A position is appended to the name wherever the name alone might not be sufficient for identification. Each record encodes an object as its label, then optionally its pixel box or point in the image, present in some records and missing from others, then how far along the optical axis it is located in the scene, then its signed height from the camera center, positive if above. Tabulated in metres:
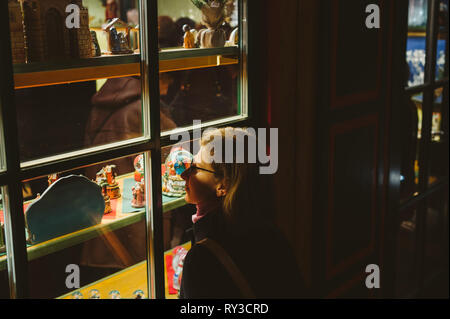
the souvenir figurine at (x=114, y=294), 1.73 -0.80
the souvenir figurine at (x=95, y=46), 1.43 +0.02
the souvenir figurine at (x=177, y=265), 1.93 -0.79
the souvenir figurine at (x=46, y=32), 1.23 +0.05
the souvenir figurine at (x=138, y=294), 1.72 -0.79
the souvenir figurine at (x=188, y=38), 1.70 +0.04
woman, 1.31 -0.49
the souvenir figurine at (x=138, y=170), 1.57 -0.35
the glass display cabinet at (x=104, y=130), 1.27 -0.22
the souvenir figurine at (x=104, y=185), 1.52 -0.39
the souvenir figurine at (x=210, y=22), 1.75 +0.09
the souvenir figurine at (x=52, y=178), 1.37 -0.33
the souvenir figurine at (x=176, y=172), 1.69 -0.39
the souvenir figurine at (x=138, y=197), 1.61 -0.44
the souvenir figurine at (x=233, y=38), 1.81 +0.04
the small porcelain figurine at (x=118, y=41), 1.50 +0.03
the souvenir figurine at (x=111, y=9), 2.95 +0.25
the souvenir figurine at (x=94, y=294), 1.69 -0.78
